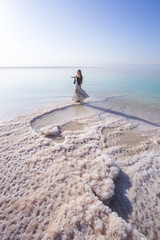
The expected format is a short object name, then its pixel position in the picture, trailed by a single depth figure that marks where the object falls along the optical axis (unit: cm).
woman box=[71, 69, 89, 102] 890
